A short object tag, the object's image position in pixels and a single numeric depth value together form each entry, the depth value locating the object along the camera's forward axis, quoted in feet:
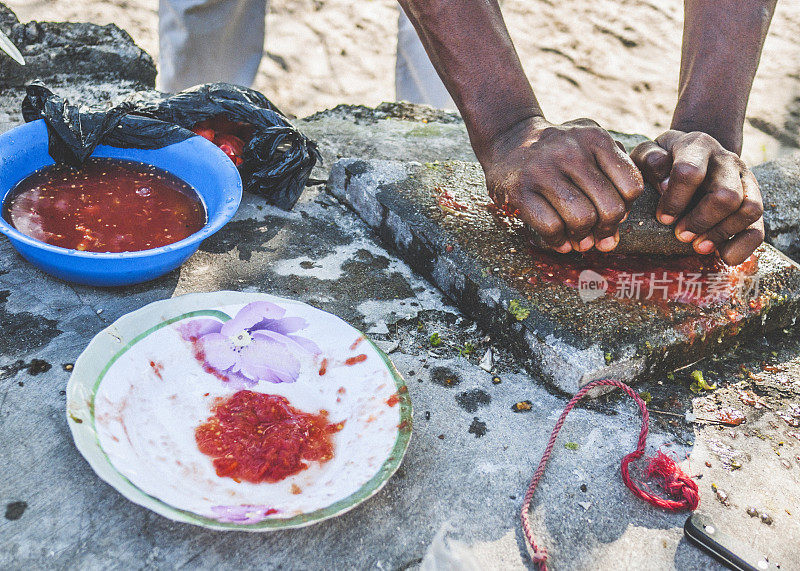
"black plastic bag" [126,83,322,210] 4.56
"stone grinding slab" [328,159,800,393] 3.91
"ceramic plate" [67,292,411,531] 3.29
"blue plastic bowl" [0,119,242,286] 3.81
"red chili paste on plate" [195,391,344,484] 3.42
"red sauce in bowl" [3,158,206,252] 3.95
